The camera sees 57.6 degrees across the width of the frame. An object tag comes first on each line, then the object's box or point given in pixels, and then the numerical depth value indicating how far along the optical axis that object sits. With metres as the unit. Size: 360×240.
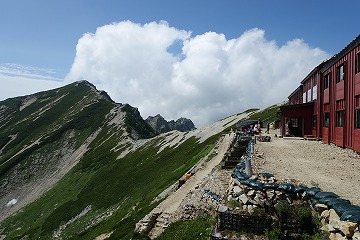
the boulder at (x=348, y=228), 10.39
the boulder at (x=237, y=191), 15.13
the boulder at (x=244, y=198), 14.49
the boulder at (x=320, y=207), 12.93
